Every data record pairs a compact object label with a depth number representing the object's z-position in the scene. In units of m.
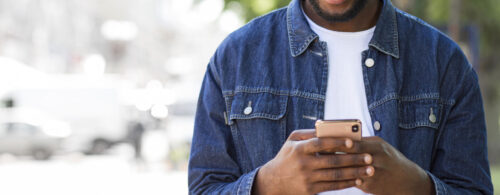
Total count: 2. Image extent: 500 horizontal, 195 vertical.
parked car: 26.03
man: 2.65
